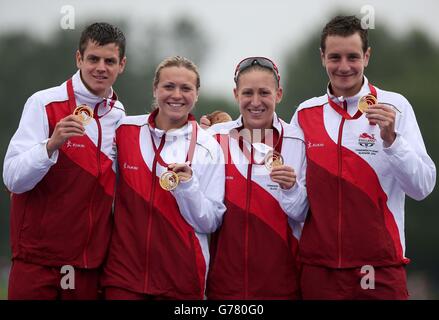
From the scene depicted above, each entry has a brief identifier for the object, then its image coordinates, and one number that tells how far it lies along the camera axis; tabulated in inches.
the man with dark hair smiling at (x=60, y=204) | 274.4
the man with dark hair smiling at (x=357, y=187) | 268.1
